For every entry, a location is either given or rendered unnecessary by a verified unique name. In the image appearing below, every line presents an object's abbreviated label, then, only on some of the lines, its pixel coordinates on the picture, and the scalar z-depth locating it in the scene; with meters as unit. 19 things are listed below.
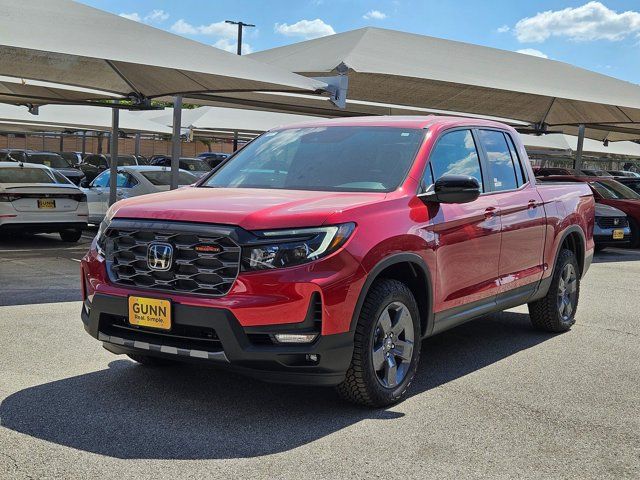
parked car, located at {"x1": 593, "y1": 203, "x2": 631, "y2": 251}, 14.80
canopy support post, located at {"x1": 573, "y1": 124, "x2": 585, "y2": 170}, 19.86
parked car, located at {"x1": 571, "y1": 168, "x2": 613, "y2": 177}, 29.18
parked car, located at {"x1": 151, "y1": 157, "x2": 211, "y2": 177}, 20.41
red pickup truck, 4.33
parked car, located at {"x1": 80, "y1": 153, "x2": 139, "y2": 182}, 28.05
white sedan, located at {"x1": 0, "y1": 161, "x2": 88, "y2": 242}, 12.78
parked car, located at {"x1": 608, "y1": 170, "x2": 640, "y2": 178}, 32.74
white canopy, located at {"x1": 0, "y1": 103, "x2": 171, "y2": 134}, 24.12
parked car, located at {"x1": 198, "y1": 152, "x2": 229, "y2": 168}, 25.12
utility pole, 48.60
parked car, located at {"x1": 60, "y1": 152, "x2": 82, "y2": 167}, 35.00
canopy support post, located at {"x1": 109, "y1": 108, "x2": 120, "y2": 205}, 15.24
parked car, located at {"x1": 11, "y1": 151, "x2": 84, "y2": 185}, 26.64
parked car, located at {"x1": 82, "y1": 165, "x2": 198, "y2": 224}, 14.99
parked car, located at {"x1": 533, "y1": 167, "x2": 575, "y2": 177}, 20.23
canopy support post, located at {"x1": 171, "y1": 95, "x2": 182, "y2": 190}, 12.98
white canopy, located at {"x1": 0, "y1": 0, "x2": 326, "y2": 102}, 9.62
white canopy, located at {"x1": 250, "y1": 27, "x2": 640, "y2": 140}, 13.20
